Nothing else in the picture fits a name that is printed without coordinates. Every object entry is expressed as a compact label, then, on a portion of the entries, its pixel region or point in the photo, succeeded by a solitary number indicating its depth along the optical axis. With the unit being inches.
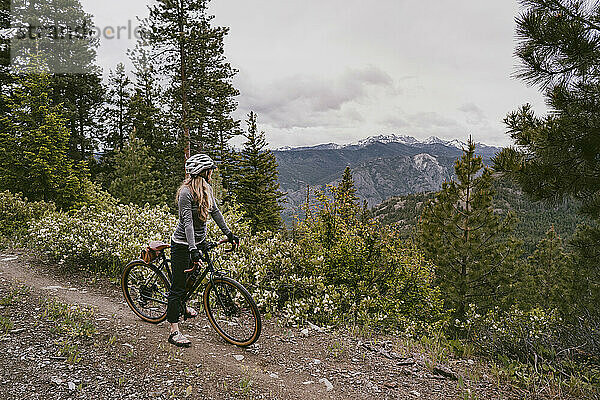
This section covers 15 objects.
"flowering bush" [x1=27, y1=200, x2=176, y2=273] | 372.8
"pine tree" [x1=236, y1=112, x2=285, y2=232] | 1151.6
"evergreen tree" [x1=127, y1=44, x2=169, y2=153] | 1197.1
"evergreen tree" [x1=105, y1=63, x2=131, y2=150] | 1270.9
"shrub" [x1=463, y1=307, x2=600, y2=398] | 187.8
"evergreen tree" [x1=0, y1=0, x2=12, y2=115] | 883.8
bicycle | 226.8
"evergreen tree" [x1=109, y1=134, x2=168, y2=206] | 849.5
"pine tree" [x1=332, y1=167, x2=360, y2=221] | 434.6
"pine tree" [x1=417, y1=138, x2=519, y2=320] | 693.3
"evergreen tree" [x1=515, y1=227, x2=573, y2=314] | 832.9
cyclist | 207.2
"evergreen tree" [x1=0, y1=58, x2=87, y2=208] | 636.1
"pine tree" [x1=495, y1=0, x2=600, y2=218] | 279.4
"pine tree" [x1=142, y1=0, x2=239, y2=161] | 814.5
